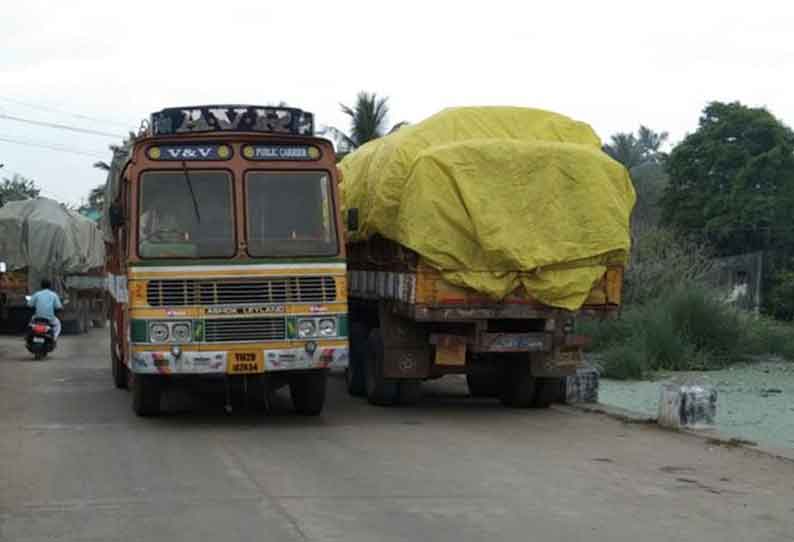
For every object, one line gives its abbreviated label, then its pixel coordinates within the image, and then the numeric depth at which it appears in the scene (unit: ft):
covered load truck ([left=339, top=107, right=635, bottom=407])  42.16
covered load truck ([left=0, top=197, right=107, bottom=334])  97.25
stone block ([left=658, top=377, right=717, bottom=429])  41.04
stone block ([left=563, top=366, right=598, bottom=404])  49.24
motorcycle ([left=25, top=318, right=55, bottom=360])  73.00
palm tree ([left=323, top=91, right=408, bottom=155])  125.29
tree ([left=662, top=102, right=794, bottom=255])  120.88
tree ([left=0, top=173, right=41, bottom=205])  181.27
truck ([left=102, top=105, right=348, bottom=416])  38.83
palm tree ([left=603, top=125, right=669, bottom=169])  204.13
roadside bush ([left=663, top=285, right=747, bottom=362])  71.97
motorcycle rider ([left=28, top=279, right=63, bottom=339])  74.64
